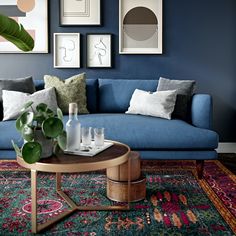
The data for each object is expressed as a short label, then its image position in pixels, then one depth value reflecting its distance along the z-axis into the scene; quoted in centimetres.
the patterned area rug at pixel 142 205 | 189
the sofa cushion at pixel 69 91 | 342
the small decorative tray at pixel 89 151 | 195
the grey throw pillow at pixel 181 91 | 333
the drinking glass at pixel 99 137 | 212
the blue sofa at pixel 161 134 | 279
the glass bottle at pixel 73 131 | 195
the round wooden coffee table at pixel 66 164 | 175
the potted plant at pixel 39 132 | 173
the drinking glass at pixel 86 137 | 211
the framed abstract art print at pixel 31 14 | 394
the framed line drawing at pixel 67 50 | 400
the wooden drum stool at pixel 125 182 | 229
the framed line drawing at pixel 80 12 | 396
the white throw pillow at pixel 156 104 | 323
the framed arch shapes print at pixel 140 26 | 395
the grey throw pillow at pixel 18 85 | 335
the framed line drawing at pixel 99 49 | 400
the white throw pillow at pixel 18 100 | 313
